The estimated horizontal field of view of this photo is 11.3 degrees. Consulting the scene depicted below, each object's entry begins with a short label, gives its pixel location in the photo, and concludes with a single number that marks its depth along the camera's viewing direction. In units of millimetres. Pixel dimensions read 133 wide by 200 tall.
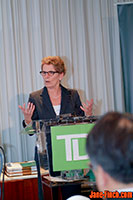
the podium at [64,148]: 4256
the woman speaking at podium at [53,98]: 5114
